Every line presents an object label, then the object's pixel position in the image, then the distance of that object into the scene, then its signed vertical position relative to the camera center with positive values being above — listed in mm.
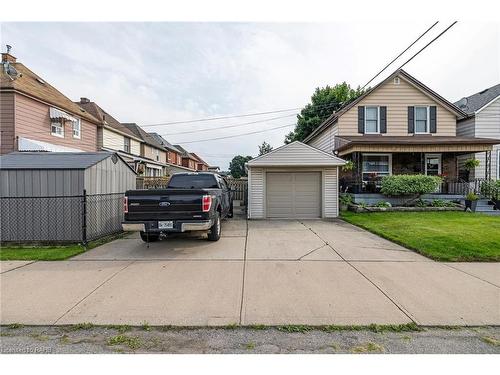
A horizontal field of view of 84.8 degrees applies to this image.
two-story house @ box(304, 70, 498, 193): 15570 +3483
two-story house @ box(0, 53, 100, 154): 12883 +3667
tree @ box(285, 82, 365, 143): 30141 +8783
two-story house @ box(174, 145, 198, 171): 51422 +4724
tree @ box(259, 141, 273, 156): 61575 +8322
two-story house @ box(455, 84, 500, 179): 15898 +3290
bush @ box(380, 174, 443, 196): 13117 -38
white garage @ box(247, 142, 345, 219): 12359 -347
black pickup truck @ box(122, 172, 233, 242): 6066 -598
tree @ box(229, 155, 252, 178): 72125 +5073
